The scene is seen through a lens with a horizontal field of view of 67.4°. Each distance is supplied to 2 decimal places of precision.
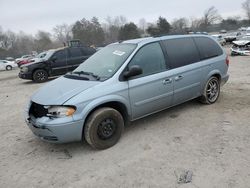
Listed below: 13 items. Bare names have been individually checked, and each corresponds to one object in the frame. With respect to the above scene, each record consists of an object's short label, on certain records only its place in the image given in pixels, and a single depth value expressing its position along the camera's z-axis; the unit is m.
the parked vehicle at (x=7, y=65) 21.32
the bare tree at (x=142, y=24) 63.06
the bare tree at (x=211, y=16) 64.26
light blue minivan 2.82
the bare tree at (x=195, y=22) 61.28
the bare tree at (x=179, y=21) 55.21
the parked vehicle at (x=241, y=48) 13.11
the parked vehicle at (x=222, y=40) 21.57
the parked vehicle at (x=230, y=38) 21.03
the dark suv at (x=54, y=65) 9.02
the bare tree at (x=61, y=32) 63.55
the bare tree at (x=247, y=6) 64.75
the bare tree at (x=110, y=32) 45.81
